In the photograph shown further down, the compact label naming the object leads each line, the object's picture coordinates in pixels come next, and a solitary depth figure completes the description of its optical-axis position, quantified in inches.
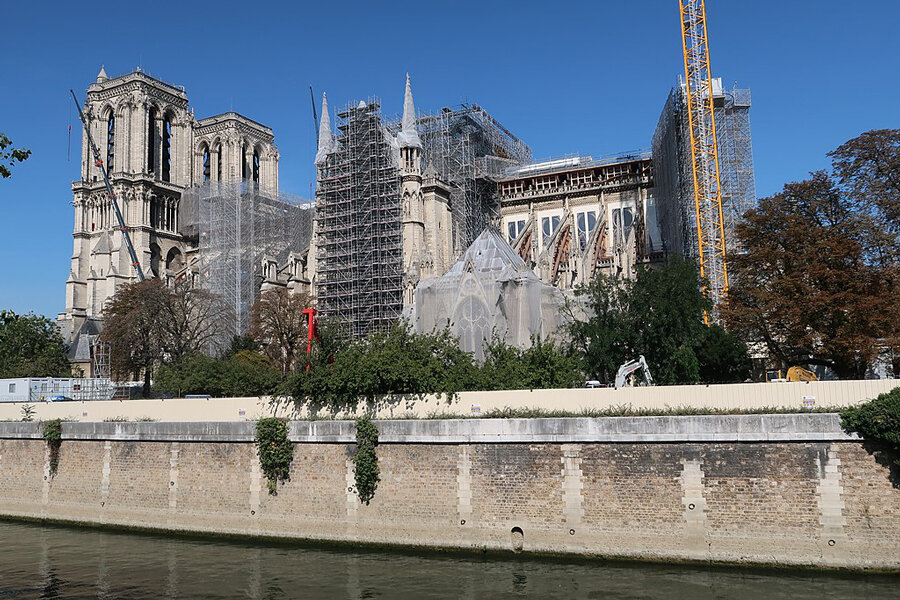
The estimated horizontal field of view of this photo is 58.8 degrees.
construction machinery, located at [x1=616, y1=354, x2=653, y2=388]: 993.6
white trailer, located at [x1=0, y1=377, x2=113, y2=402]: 1649.9
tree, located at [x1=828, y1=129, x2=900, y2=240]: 1188.5
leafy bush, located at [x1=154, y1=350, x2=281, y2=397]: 1434.5
